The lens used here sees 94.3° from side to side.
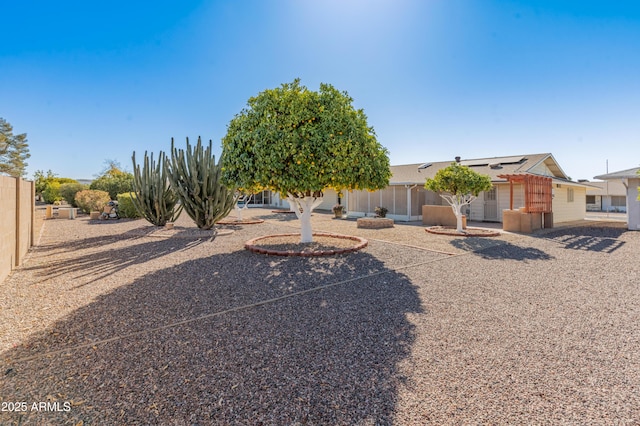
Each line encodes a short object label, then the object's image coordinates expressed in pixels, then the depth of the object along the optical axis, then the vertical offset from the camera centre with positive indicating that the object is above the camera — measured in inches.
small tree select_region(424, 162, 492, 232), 466.0 +48.8
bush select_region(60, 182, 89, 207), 1045.8 +82.9
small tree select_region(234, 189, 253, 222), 622.7 +0.2
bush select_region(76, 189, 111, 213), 801.6 +39.2
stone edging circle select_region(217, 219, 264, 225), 594.4 -16.0
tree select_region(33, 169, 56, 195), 1497.4 +190.2
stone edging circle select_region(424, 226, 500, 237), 464.2 -30.4
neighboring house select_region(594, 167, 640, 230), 559.5 +30.8
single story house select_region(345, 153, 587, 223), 689.6 +49.8
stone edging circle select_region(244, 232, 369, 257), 310.7 -39.7
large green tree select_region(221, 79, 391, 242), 297.3 +70.7
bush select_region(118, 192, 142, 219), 709.9 +17.6
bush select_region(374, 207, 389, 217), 733.3 +7.0
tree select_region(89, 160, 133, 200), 1012.5 +101.8
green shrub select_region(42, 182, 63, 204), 1254.7 +92.6
